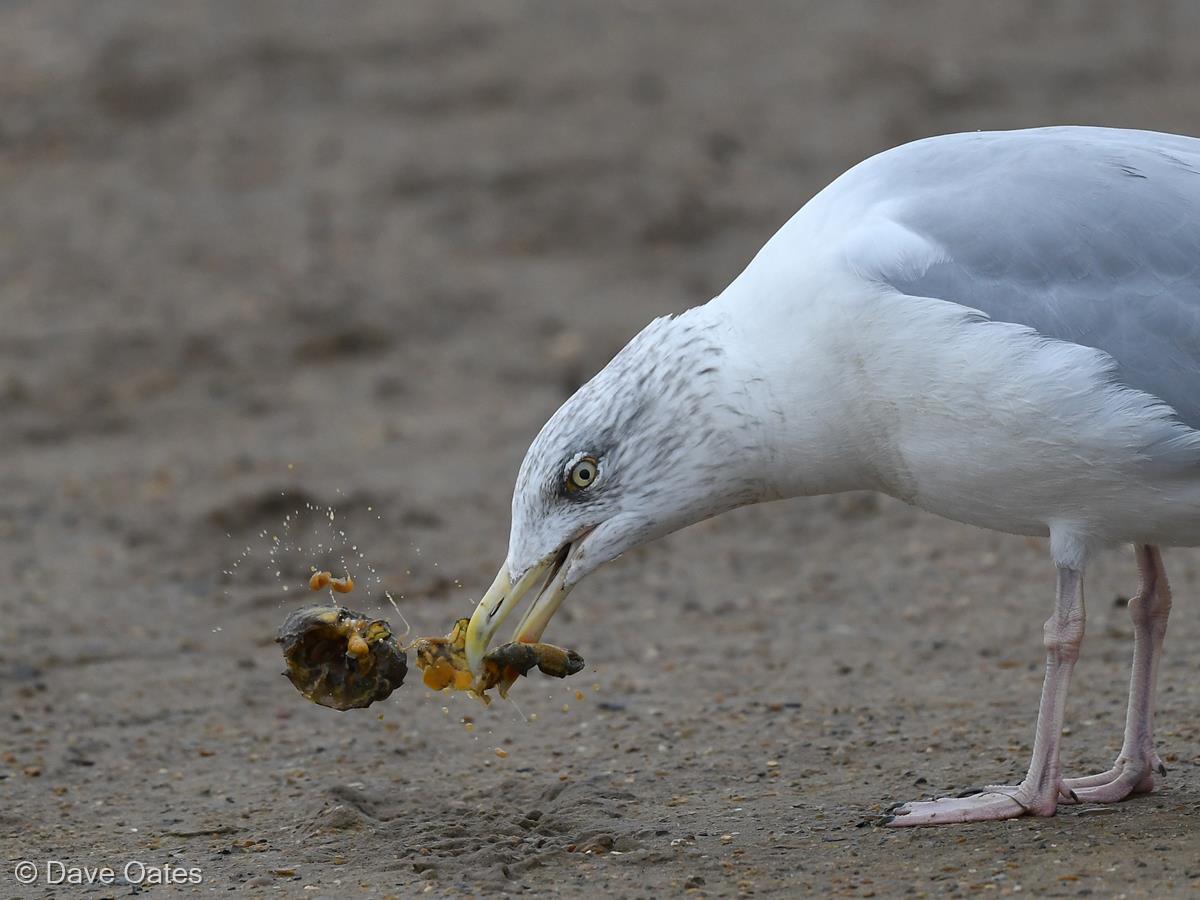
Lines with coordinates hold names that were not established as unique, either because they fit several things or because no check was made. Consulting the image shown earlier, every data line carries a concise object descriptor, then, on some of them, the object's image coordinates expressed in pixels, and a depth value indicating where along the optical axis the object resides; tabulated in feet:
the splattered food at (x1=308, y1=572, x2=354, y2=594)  32.37
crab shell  31.73
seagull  28.55
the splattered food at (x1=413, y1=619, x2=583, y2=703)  30.50
